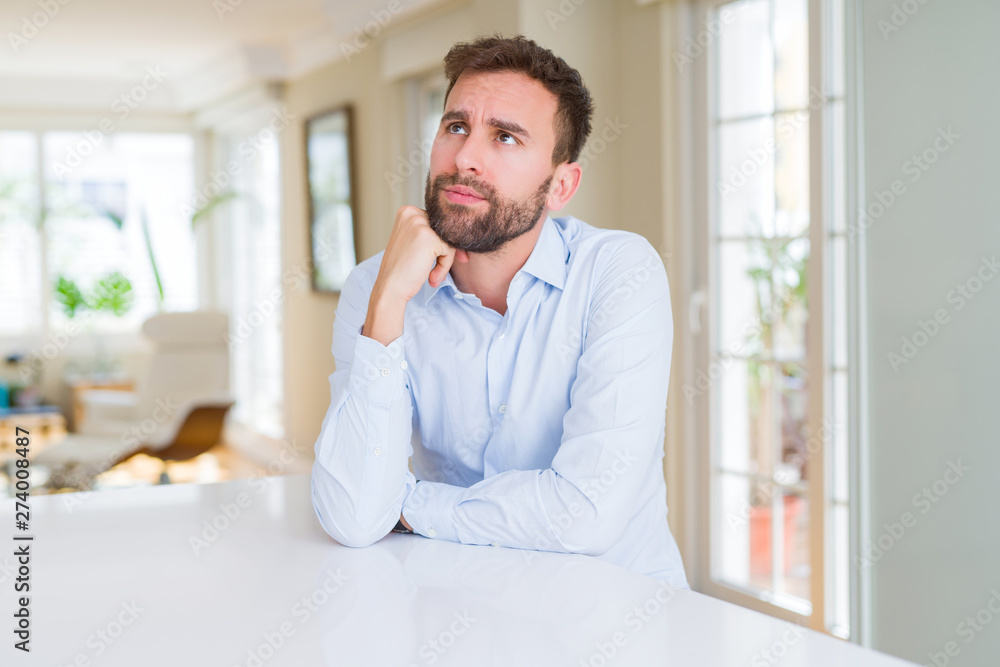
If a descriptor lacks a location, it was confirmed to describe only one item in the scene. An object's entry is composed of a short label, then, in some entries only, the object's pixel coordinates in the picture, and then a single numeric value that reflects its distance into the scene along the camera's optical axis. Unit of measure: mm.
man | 1199
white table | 767
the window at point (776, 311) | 2645
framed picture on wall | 5188
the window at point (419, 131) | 4629
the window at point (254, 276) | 6395
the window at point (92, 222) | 6742
